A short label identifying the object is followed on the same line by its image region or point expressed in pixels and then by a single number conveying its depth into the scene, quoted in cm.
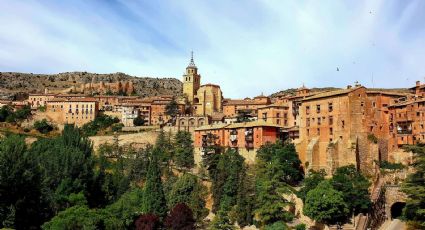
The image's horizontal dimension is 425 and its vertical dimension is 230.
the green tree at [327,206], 4310
